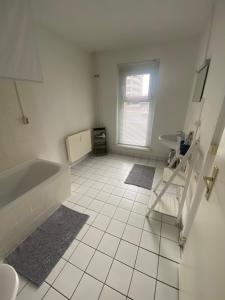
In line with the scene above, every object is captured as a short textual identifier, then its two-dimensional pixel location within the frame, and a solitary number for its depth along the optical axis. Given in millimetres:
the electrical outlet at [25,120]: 1691
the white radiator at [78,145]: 2428
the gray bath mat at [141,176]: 2238
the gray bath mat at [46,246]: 1130
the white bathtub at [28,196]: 1216
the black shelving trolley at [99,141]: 3154
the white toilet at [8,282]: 579
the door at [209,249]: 491
